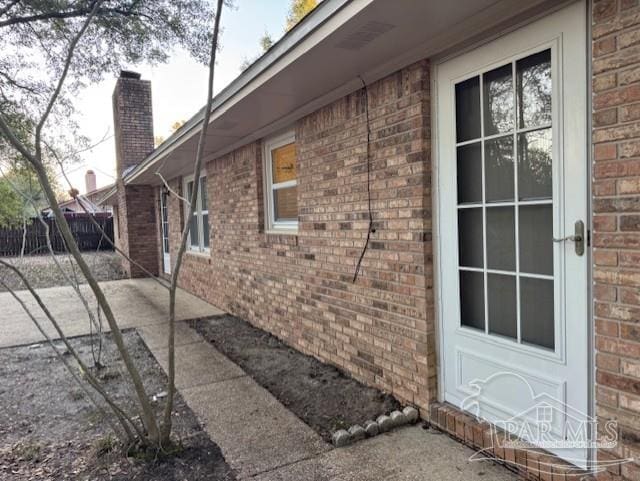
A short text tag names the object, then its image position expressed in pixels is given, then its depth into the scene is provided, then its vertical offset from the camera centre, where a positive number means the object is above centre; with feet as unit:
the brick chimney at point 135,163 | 39.83 +6.10
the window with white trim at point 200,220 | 27.20 +0.23
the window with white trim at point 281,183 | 16.94 +1.52
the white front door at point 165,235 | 37.20 -0.89
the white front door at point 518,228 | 7.12 -0.30
